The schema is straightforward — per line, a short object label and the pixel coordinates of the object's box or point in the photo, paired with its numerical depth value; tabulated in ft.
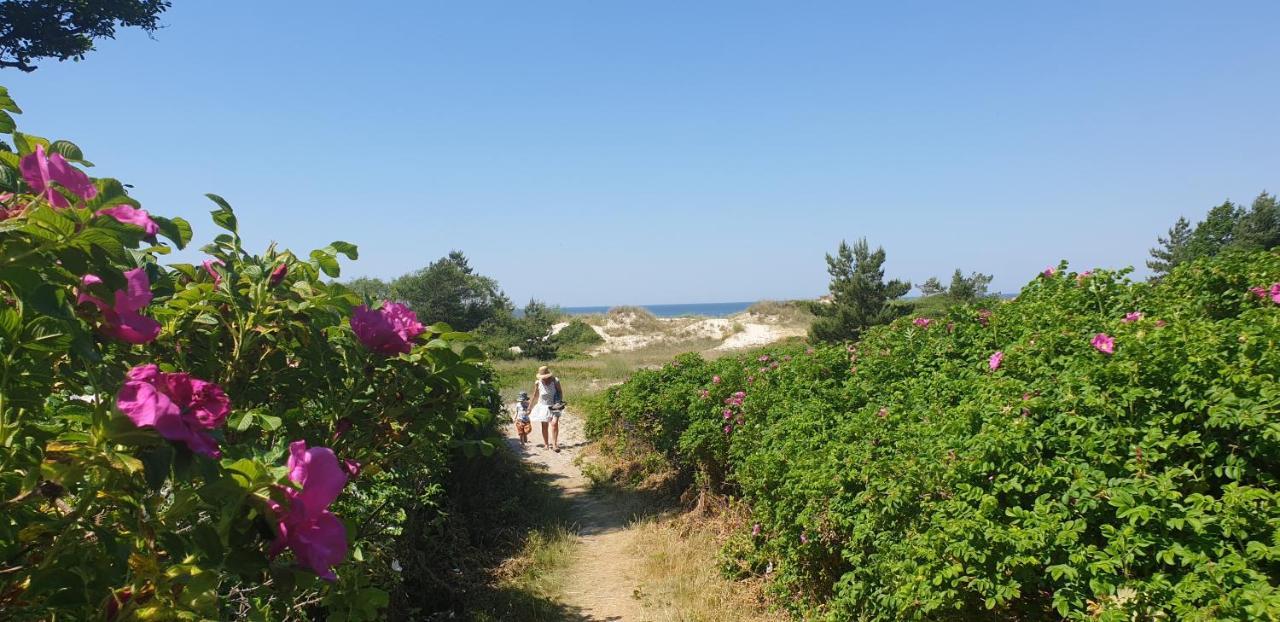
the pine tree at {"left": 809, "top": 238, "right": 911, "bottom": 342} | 83.87
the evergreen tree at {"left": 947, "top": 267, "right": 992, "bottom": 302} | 104.68
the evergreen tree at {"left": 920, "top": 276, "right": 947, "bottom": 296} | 159.17
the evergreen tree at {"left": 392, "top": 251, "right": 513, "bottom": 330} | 110.11
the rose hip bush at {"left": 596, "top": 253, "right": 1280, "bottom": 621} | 6.44
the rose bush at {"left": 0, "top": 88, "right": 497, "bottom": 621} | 2.72
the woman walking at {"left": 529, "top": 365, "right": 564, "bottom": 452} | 34.91
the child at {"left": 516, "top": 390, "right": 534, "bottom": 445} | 37.65
